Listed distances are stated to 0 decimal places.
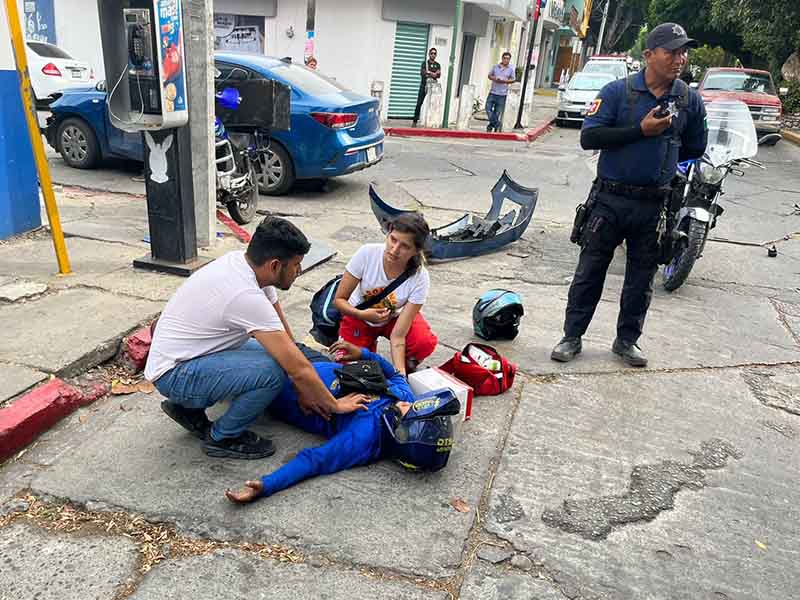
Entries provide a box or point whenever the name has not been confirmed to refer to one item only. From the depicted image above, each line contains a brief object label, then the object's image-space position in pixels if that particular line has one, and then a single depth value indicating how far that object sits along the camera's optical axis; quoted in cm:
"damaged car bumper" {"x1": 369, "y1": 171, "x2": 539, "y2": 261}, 605
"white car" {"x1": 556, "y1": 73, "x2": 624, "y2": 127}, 1859
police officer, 364
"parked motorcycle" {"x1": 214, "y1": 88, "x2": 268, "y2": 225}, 628
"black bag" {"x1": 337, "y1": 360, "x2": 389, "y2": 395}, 306
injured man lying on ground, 278
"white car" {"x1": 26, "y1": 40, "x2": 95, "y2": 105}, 1297
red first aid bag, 366
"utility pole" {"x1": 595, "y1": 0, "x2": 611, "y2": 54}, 4498
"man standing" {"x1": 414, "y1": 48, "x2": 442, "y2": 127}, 1491
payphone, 437
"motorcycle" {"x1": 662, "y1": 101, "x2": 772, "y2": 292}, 552
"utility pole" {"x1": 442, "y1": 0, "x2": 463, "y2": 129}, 1580
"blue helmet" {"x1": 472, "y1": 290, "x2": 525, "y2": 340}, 436
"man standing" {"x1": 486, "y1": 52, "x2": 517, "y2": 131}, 1552
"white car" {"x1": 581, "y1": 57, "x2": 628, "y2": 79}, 1973
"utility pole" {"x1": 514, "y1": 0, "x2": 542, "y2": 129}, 1721
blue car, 771
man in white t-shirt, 271
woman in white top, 347
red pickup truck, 1633
